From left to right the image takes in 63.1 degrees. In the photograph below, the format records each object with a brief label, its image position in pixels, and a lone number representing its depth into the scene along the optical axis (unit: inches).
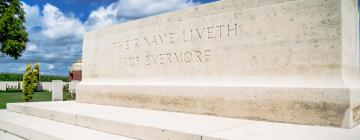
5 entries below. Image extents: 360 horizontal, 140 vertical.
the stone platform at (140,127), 120.6
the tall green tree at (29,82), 522.3
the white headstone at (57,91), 531.5
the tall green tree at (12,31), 1061.8
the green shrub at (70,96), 563.7
